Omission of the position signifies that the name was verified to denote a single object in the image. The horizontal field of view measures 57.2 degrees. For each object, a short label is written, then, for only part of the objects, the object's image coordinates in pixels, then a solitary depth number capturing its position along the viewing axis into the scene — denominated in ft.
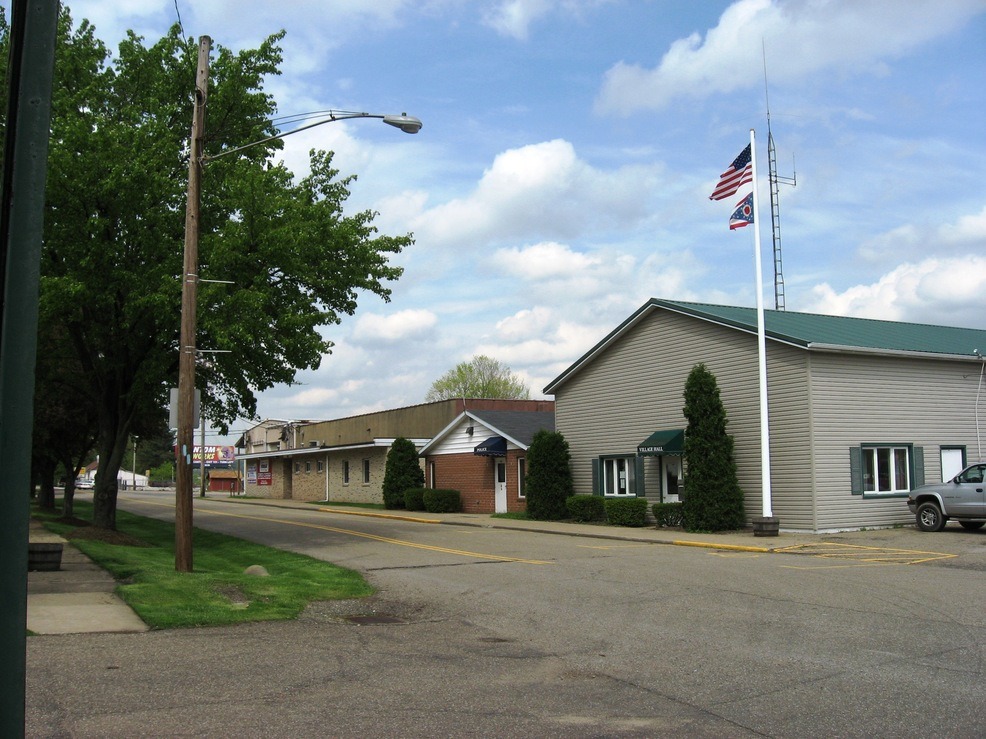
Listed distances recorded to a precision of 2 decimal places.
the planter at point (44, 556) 48.49
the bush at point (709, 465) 80.43
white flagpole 74.64
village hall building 78.23
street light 49.52
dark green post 9.00
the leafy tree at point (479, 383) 270.87
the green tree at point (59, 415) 79.25
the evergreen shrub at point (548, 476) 104.01
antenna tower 106.95
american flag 78.23
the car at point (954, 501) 70.03
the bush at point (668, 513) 86.07
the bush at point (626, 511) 90.74
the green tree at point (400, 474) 137.49
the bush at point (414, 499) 131.44
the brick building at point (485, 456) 119.03
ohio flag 78.18
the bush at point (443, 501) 127.03
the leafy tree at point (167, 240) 62.80
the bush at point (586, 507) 97.50
